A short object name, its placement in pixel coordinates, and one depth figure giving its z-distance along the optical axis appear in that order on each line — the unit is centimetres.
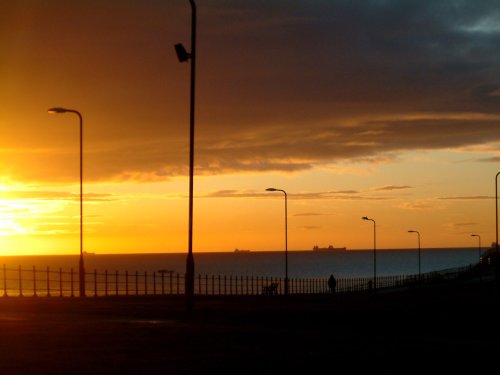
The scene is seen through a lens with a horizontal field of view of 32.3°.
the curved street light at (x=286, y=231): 8316
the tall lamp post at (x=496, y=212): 8018
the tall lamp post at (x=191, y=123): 2814
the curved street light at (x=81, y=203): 4725
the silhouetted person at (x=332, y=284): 7861
